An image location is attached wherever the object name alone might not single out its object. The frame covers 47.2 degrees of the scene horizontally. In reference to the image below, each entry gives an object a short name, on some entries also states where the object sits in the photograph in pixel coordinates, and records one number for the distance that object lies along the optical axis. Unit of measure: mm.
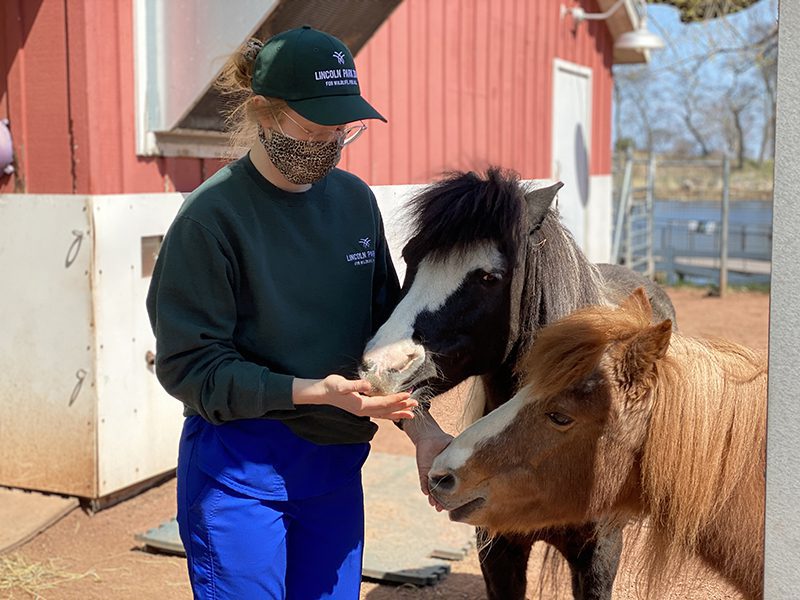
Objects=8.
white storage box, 4531
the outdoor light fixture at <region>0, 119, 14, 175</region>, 4590
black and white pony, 2465
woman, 1920
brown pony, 1983
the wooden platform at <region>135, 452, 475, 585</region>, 4051
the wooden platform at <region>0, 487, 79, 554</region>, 4359
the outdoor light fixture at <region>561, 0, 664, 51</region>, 10633
